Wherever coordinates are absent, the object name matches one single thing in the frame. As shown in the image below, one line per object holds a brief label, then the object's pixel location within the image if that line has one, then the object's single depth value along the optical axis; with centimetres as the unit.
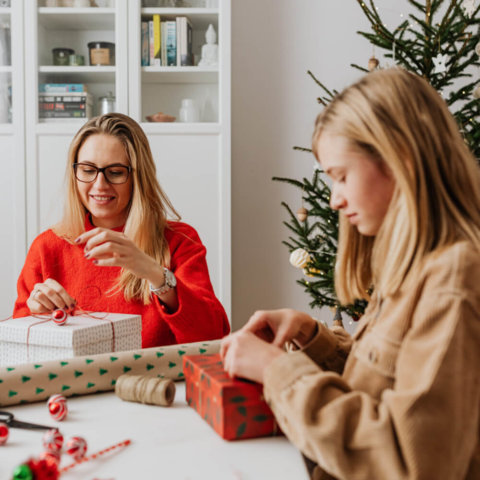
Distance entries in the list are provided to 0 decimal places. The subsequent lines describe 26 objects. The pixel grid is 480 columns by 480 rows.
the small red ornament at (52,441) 71
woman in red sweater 152
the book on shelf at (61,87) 277
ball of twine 88
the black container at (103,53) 278
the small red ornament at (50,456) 63
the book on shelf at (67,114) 277
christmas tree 190
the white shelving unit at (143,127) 272
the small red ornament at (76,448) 69
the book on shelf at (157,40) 276
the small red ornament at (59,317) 107
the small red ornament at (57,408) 83
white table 66
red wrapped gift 75
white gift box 102
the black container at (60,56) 282
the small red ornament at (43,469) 59
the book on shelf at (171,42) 278
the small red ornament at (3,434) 73
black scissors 80
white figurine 276
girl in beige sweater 62
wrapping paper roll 90
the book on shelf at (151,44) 276
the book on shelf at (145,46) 276
